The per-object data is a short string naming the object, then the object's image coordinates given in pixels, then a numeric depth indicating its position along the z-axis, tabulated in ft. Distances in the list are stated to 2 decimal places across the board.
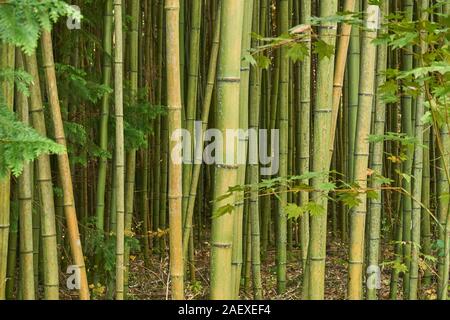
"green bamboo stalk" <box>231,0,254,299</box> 8.70
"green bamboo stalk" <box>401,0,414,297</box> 14.89
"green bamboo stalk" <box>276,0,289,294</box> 14.90
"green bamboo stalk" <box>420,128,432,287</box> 16.81
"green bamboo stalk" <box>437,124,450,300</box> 6.56
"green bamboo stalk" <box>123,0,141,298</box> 14.47
